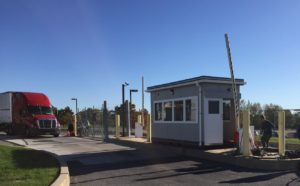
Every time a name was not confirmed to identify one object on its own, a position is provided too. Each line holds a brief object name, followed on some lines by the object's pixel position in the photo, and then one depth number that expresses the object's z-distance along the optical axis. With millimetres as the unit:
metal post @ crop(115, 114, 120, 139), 18445
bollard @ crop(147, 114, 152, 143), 15373
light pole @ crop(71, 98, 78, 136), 23973
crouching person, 11521
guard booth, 12394
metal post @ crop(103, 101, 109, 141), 19143
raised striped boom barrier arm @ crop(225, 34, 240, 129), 11134
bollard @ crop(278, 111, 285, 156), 10320
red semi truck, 21796
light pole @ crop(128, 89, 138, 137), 19199
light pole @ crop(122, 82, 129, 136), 19225
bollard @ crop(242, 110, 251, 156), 10401
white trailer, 24112
